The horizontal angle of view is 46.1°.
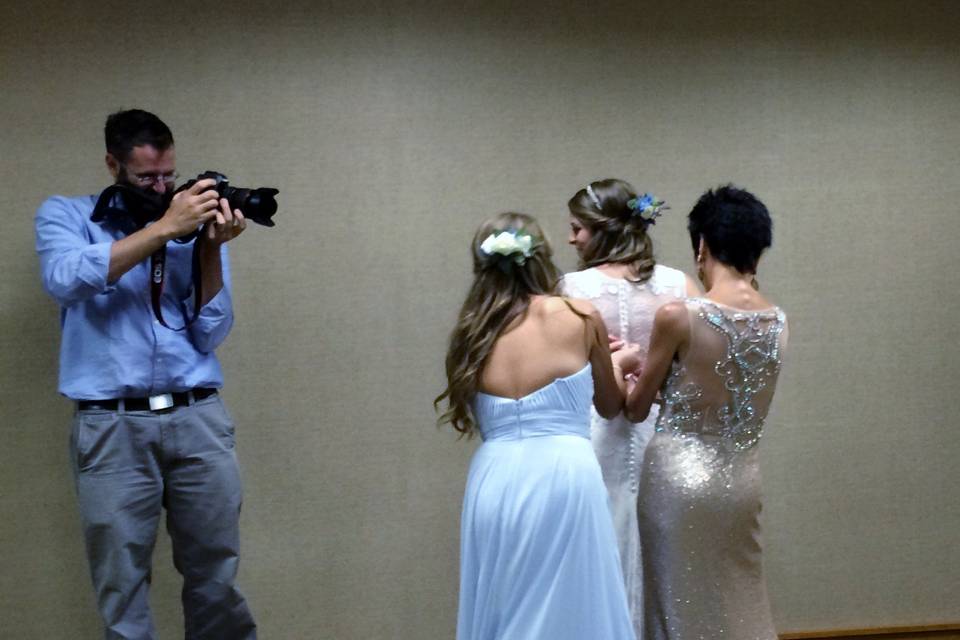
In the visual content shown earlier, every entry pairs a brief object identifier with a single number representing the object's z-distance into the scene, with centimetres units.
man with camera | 301
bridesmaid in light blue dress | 274
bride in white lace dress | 329
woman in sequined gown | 288
